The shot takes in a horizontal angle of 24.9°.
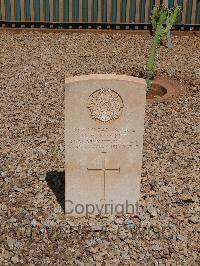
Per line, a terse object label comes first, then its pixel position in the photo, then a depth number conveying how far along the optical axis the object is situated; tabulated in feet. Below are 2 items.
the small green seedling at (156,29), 24.26
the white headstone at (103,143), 12.91
